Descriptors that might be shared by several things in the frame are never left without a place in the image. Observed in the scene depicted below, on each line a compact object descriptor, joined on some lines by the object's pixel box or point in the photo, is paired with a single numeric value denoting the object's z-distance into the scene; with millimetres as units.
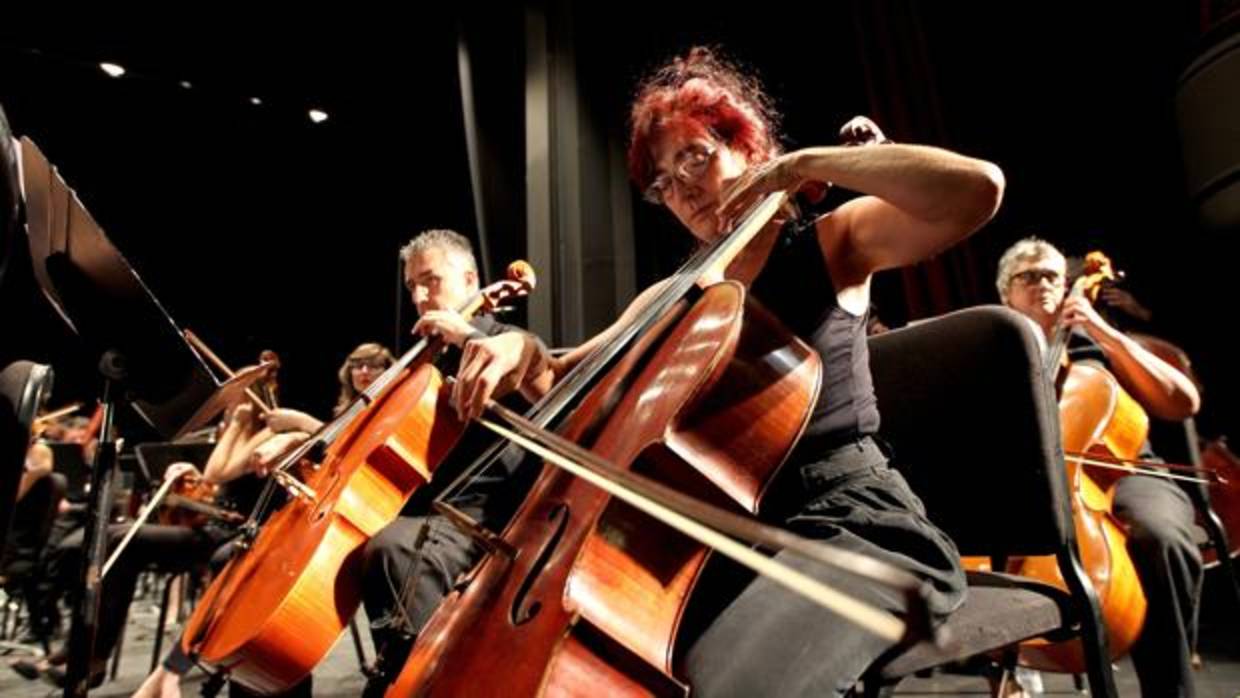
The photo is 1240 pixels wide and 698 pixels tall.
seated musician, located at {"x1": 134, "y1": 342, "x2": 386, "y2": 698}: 2547
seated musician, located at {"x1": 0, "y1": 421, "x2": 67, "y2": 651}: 3617
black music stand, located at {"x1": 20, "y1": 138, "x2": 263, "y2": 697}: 1375
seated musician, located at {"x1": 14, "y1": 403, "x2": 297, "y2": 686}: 2773
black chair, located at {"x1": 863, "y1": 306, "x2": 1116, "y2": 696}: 982
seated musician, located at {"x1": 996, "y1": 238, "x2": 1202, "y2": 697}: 1733
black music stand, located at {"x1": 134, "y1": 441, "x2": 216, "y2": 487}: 3383
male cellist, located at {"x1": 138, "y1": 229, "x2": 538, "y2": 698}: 1580
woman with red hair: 833
